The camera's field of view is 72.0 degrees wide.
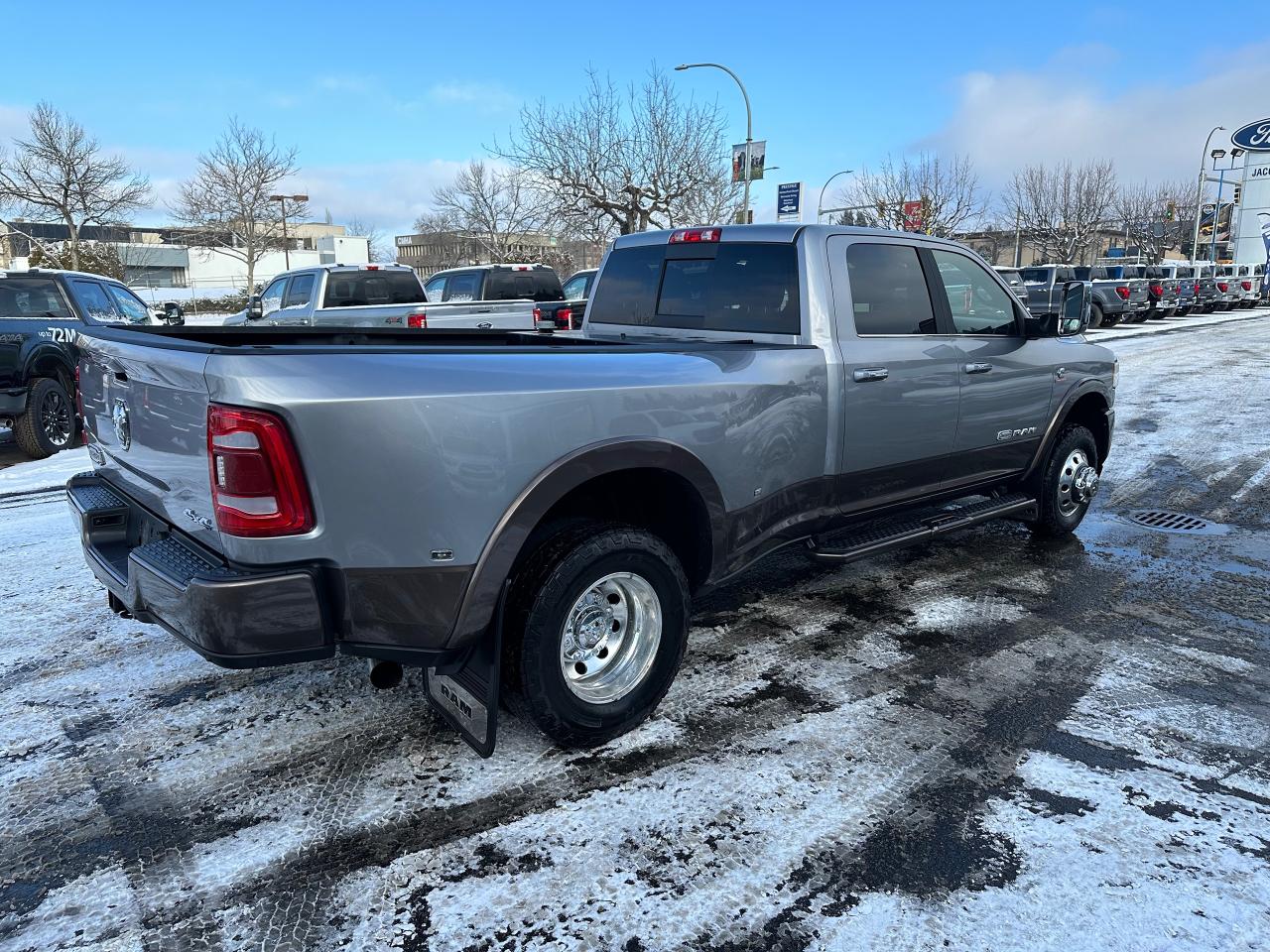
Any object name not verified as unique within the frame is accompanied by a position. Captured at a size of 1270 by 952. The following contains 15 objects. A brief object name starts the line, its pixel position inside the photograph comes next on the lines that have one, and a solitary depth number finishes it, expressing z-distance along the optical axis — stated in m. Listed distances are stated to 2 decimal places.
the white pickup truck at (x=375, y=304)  12.45
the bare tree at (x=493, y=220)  43.69
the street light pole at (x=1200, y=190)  53.09
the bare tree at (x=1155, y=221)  70.06
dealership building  49.19
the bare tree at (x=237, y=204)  41.19
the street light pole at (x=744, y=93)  27.56
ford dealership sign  49.75
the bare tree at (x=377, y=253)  73.15
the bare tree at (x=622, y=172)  33.56
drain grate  6.05
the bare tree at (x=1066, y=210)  59.78
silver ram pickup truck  2.44
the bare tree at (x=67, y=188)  33.50
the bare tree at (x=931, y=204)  51.14
